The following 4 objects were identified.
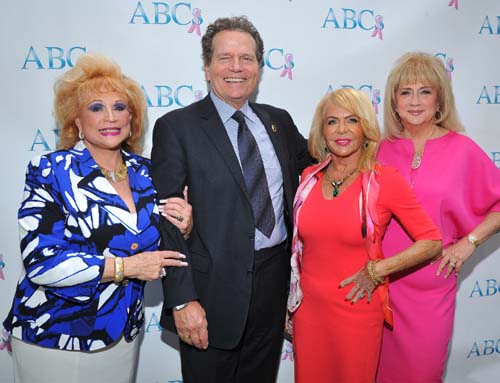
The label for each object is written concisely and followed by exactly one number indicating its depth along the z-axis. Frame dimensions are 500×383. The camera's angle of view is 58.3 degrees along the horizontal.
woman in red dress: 1.85
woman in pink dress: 2.13
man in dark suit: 1.86
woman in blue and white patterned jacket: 1.64
